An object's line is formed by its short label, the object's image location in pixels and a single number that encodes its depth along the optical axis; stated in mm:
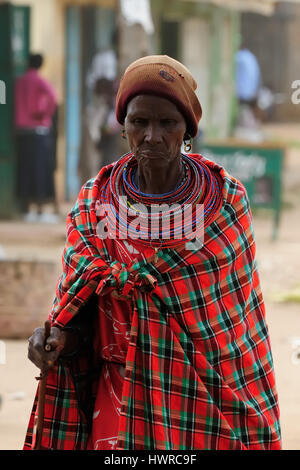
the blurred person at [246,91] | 16453
